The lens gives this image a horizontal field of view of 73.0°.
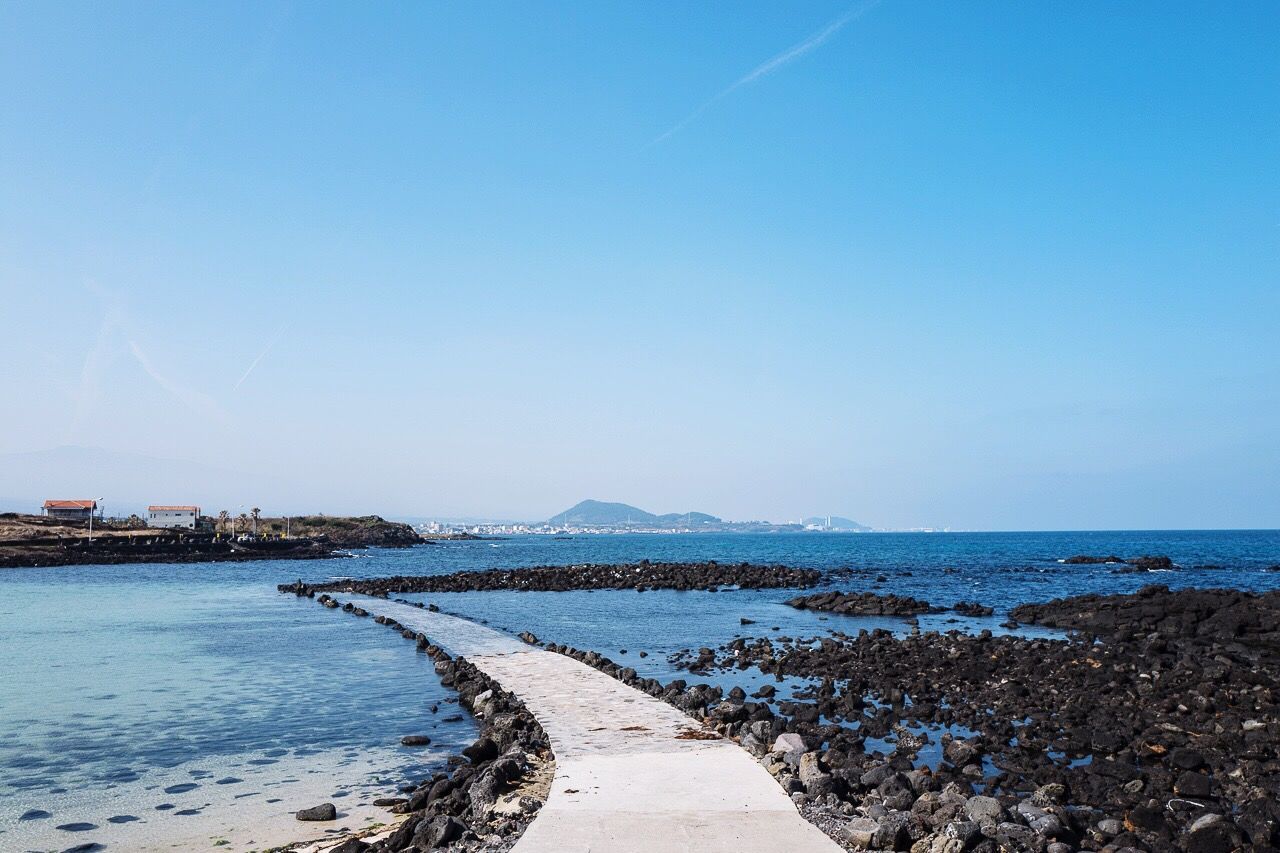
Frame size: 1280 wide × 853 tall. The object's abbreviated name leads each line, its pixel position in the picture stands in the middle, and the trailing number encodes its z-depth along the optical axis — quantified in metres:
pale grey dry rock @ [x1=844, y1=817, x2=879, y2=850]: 7.76
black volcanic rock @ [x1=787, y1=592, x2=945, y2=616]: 33.12
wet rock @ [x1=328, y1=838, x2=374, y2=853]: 8.26
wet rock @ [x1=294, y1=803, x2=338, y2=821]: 9.70
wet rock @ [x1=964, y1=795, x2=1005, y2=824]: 8.38
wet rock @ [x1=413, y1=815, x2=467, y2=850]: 8.15
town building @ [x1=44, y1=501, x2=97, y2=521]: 103.31
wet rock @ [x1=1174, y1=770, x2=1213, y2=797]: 10.23
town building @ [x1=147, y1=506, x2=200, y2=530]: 116.94
